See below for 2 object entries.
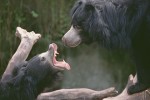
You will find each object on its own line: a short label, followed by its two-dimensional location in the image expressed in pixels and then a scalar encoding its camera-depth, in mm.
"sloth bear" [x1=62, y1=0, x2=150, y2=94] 9273
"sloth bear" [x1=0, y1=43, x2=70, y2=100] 10258
